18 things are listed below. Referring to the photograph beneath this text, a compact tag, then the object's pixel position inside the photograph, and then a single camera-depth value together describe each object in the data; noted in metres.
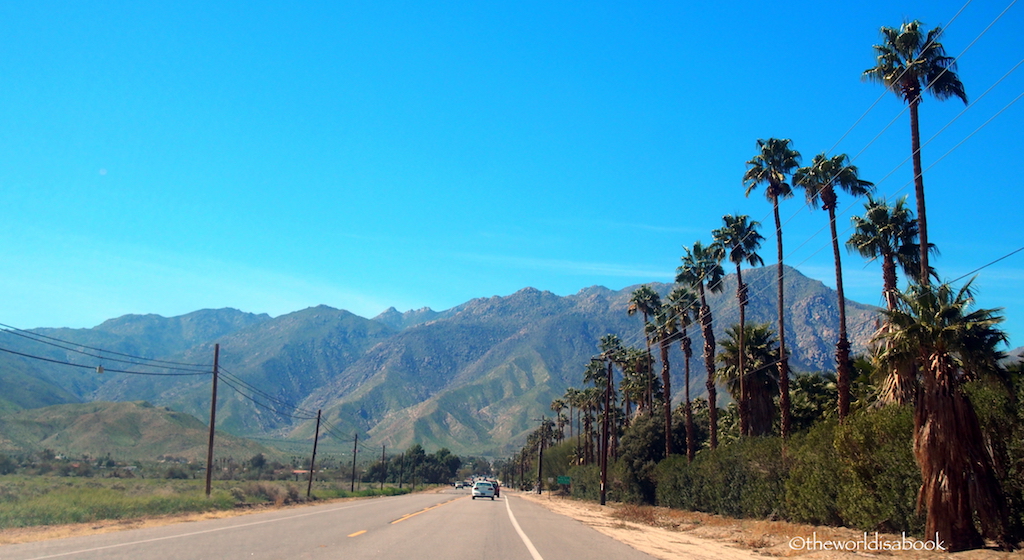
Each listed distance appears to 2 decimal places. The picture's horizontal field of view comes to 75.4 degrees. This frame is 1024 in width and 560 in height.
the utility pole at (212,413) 40.37
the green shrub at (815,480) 23.03
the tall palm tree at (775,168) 37.28
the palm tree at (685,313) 49.97
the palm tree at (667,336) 50.75
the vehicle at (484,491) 59.72
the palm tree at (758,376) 39.62
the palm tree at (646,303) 59.88
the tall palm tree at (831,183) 31.64
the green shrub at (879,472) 17.92
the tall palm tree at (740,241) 42.84
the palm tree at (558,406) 121.44
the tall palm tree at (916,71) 24.89
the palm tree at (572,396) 104.45
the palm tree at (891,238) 32.47
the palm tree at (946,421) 14.94
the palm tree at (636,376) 67.12
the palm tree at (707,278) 43.78
